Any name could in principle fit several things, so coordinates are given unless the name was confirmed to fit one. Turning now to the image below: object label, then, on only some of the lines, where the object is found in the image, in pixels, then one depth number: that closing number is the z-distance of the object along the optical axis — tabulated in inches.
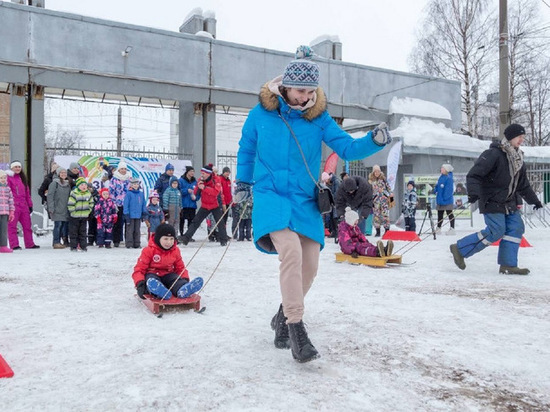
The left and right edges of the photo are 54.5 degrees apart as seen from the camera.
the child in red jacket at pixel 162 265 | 182.1
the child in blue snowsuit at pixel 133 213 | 401.4
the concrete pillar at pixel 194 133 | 637.9
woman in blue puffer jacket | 122.2
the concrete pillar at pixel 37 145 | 543.2
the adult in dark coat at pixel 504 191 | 253.6
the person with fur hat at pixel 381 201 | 515.2
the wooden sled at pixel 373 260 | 291.3
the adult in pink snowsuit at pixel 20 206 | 384.5
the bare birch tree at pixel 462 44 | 1049.5
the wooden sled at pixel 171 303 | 168.7
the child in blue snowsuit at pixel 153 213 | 420.5
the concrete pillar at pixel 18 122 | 533.3
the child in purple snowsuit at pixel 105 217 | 398.6
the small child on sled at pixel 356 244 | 296.4
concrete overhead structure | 533.6
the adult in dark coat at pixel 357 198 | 406.6
